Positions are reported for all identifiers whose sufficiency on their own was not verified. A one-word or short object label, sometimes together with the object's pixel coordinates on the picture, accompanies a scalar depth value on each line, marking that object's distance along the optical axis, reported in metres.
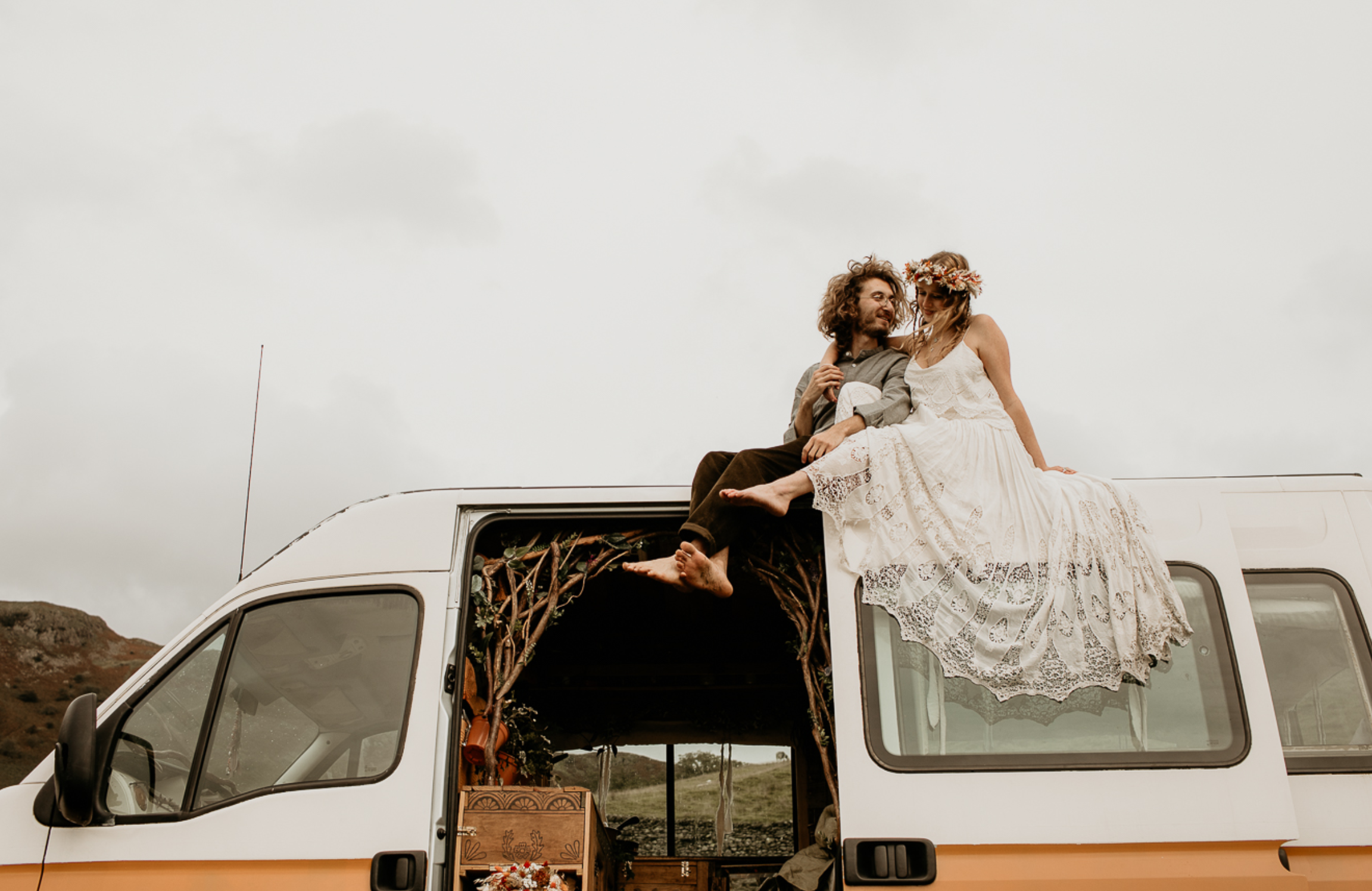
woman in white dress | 3.16
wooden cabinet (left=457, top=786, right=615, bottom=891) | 3.36
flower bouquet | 3.27
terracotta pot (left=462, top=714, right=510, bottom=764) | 3.66
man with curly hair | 3.42
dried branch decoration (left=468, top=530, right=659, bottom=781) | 3.75
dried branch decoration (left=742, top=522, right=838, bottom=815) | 3.69
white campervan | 2.97
